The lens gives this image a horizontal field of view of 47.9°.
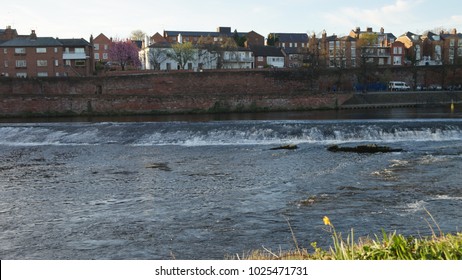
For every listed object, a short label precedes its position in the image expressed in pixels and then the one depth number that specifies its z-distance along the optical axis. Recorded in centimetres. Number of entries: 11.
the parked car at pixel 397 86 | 6393
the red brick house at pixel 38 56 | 6412
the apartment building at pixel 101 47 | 9319
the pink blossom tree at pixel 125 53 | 8612
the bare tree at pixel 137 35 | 12076
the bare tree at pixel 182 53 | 7800
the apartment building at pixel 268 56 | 8606
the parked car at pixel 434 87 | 6469
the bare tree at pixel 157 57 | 8081
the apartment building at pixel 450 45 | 8766
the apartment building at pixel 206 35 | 10231
